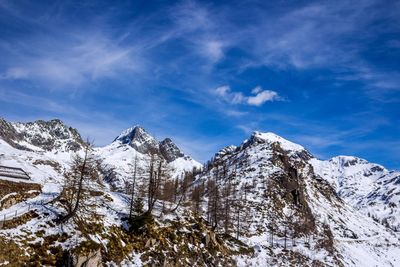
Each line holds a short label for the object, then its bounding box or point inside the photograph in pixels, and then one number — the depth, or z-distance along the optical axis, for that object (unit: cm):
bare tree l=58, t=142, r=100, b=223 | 4700
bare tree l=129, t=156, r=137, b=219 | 5199
